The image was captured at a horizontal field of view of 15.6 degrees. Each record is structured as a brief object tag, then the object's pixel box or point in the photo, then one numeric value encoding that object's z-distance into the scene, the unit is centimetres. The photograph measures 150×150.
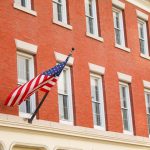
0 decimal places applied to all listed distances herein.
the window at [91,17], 2220
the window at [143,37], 2542
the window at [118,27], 2388
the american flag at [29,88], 1656
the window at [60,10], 2059
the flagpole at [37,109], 1722
